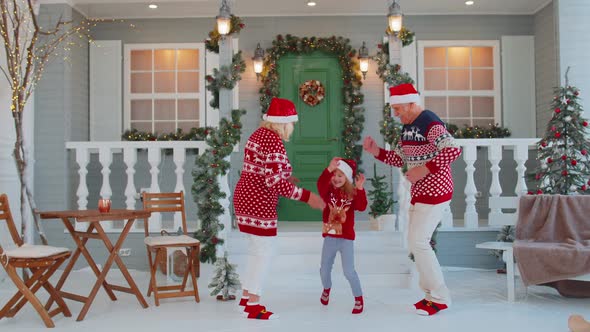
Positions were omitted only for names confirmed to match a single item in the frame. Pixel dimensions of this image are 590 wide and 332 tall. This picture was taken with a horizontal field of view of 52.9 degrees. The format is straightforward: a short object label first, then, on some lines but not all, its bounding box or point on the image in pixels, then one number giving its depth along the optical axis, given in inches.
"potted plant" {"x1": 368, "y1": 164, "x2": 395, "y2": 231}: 266.7
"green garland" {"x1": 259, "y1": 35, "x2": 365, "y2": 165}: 325.1
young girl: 176.9
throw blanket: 184.9
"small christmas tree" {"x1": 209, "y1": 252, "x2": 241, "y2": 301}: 195.8
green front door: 331.9
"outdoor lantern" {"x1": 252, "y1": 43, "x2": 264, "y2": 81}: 323.0
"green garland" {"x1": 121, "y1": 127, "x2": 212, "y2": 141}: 324.5
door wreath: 330.3
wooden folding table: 173.5
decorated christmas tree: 229.0
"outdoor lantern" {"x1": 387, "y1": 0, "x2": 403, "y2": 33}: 233.9
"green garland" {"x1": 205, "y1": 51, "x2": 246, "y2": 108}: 244.4
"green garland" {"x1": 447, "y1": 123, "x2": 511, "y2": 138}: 322.0
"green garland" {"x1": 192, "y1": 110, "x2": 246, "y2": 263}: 231.0
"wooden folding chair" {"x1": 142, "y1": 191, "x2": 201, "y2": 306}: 189.5
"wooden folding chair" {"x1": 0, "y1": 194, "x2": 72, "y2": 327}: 160.2
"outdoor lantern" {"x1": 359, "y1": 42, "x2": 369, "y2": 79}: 323.0
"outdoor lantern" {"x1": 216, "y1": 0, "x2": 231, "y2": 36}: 241.8
